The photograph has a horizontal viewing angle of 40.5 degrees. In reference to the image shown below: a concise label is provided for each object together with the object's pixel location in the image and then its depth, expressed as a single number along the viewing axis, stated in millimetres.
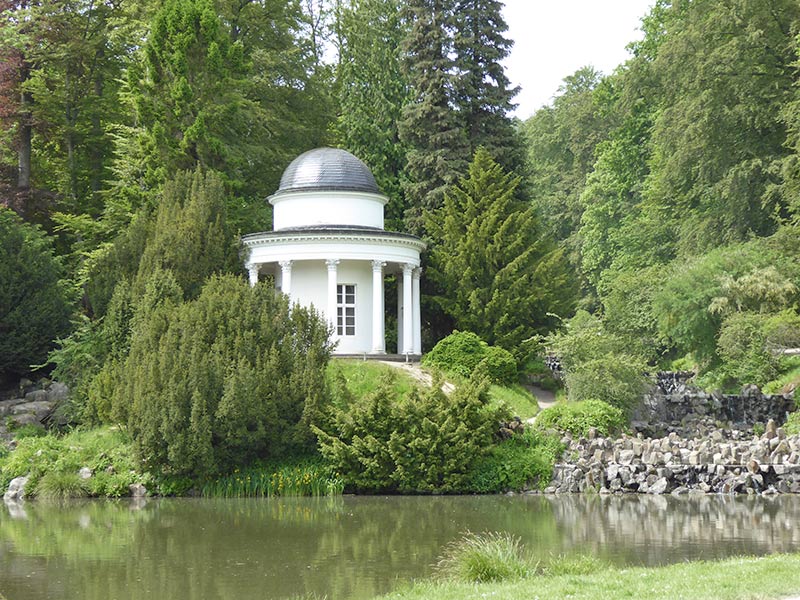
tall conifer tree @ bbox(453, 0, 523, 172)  42500
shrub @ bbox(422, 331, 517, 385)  33406
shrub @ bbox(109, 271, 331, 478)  25484
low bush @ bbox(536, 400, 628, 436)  27859
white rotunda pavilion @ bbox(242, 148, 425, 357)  35531
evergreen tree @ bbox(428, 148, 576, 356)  36375
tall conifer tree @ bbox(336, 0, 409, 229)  45375
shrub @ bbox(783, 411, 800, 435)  29397
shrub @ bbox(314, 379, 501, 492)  25312
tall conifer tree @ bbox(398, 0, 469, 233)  41656
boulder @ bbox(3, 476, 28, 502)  26094
